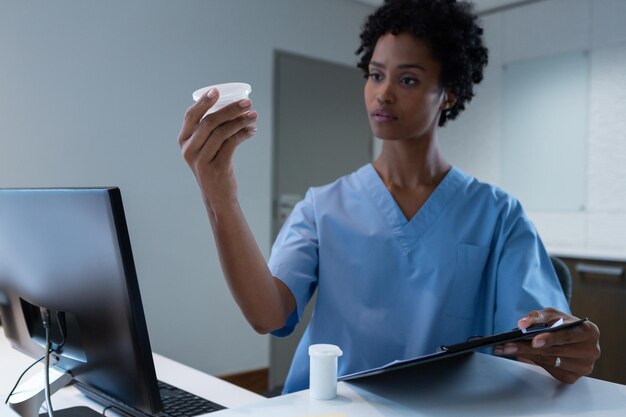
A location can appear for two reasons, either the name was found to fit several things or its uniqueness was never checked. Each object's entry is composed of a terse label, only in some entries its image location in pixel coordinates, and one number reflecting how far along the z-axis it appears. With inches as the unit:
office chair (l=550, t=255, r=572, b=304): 57.3
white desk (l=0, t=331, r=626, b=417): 28.6
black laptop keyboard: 36.3
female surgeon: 46.4
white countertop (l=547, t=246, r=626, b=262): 106.9
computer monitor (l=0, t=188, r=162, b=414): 25.9
